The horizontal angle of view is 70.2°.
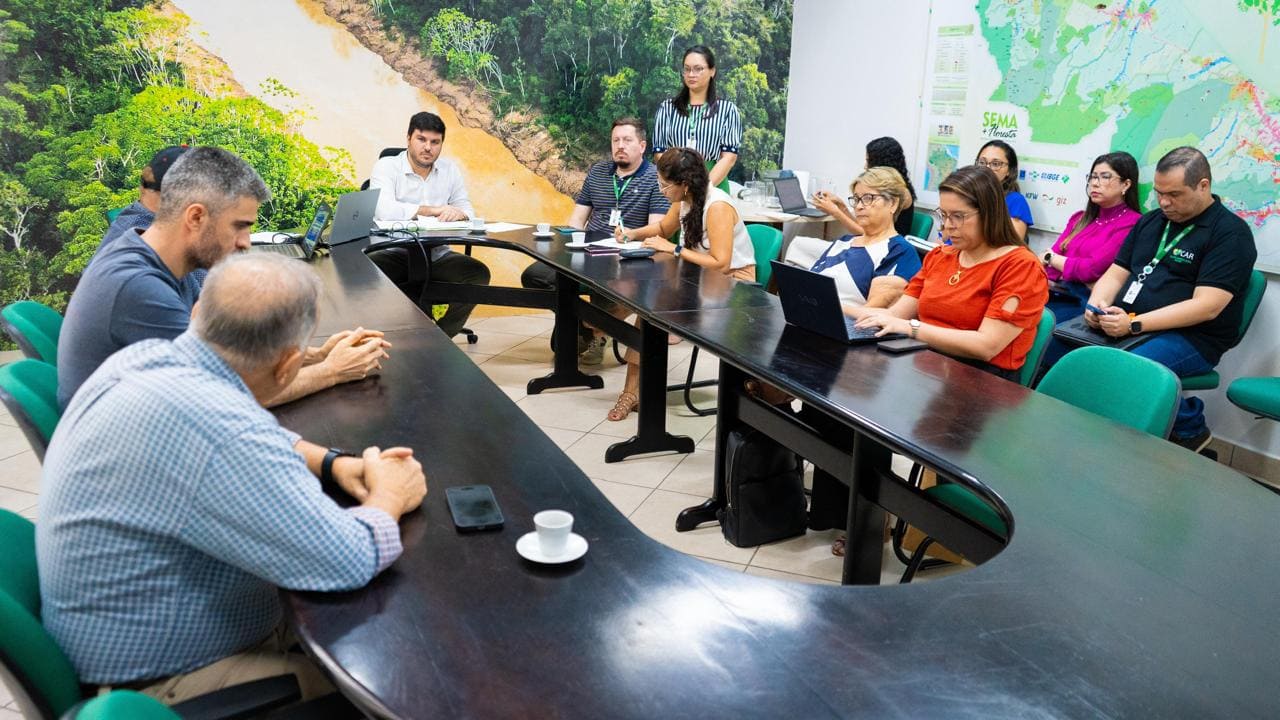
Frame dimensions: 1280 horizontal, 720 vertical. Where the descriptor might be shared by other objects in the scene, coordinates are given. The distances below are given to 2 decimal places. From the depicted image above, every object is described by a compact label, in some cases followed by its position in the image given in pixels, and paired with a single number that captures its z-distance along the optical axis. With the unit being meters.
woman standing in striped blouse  5.39
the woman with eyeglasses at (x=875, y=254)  3.29
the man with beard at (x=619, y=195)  4.74
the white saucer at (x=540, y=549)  1.38
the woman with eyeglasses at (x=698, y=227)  4.11
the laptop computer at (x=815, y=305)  2.65
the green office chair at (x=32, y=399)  1.74
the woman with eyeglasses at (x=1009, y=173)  4.59
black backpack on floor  2.92
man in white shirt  4.82
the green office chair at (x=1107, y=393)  2.14
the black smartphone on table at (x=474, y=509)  1.50
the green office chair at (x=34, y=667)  1.17
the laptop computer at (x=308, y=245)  3.95
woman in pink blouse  4.01
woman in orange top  2.72
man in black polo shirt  3.44
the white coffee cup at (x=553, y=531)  1.38
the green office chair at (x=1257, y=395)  3.27
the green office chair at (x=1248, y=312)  3.54
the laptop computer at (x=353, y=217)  4.23
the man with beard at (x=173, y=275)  2.05
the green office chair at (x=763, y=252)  4.55
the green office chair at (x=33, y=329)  2.33
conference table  1.10
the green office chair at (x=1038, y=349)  2.89
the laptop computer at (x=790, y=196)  5.90
